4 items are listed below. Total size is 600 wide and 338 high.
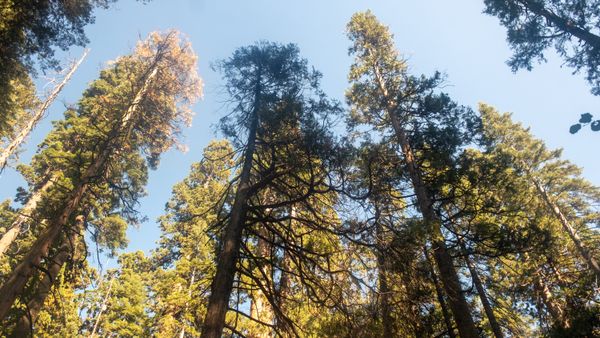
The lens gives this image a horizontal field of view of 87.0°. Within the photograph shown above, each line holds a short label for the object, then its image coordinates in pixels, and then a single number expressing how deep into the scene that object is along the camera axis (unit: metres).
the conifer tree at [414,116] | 8.55
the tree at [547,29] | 9.16
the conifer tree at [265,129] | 6.04
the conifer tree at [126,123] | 13.99
